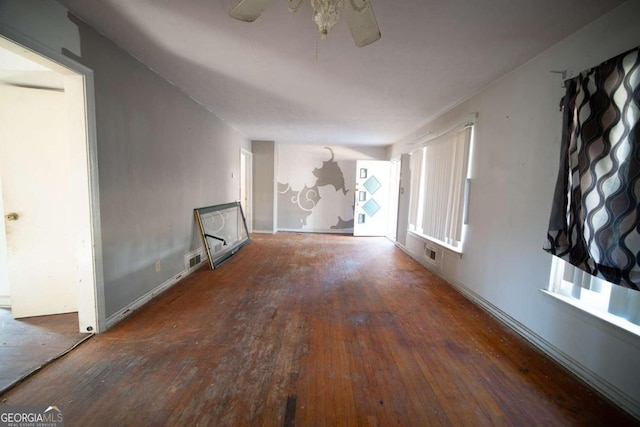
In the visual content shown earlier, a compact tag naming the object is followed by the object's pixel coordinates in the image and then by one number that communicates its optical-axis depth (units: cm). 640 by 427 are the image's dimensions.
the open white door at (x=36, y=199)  199
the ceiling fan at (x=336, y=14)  110
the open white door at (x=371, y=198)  613
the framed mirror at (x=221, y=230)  360
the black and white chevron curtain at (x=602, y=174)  131
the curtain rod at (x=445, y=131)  274
